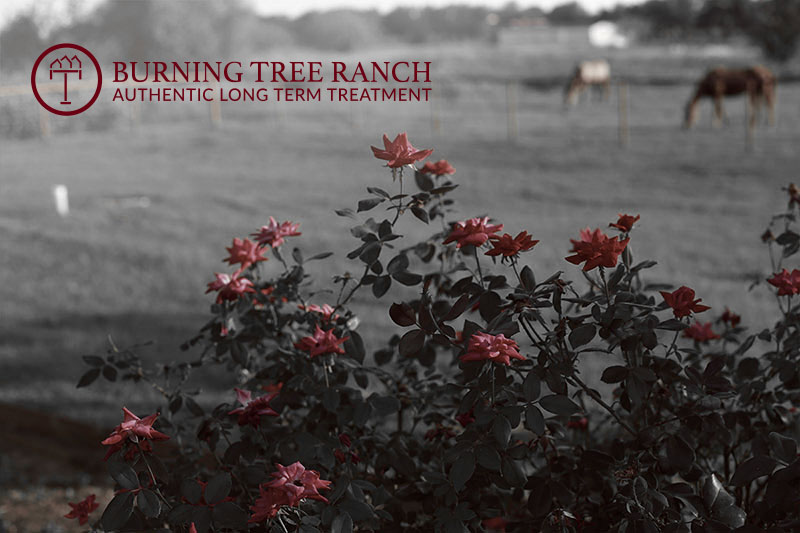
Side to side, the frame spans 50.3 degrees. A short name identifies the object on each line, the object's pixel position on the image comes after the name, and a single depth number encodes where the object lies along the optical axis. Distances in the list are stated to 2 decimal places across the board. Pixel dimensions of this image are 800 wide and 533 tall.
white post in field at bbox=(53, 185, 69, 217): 9.48
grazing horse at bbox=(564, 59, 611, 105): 22.75
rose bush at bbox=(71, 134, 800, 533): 1.29
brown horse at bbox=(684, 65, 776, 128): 14.78
